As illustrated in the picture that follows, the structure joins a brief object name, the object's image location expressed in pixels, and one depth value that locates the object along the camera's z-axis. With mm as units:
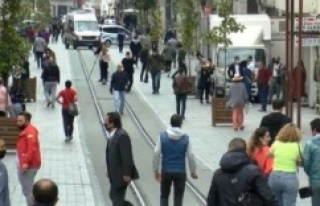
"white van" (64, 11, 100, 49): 78812
